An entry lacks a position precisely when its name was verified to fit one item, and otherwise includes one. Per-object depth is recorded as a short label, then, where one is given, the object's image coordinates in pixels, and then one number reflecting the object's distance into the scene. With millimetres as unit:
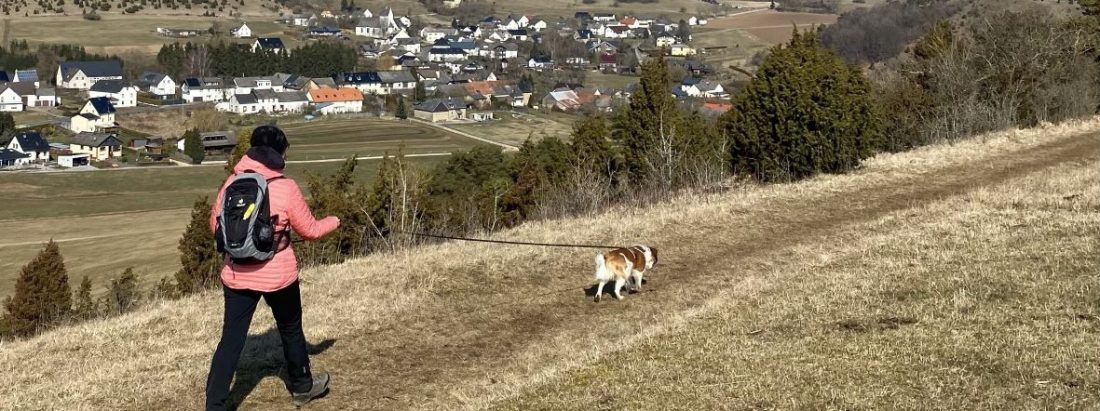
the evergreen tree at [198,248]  23650
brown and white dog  9133
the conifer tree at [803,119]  19734
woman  5664
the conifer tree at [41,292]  20750
